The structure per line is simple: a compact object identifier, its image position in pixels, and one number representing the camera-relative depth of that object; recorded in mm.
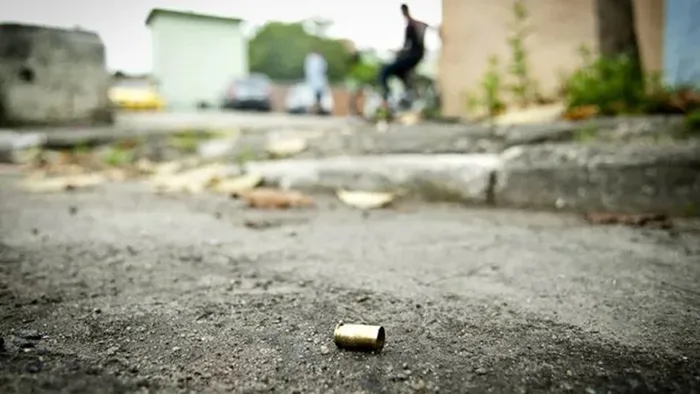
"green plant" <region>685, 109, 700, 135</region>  2527
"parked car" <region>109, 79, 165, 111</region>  15250
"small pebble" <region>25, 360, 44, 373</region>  830
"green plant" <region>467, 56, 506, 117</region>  3797
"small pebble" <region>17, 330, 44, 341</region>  961
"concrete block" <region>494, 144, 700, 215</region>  2141
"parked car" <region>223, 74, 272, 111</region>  17078
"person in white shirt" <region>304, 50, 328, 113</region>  13156
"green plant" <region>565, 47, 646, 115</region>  3163
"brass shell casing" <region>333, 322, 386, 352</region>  929
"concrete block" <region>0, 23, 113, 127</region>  4414
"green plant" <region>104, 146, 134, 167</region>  3904
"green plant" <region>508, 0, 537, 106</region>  3784
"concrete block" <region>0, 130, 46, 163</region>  4012
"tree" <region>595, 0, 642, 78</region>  3904
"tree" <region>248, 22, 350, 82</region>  41375
